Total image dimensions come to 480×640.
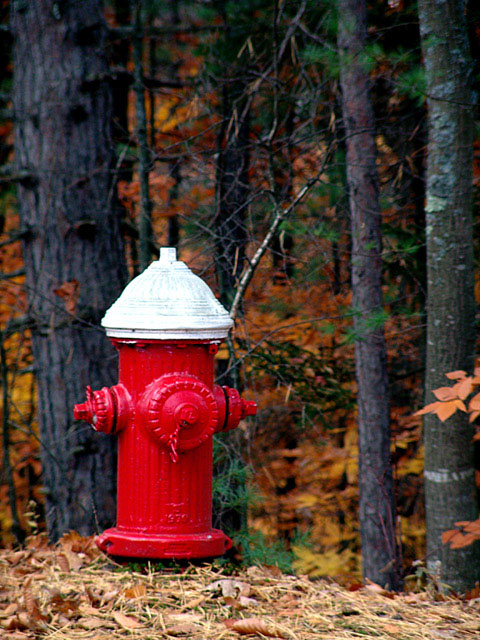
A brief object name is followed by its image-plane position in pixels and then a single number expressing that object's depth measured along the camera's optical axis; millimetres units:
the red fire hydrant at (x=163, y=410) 5629
